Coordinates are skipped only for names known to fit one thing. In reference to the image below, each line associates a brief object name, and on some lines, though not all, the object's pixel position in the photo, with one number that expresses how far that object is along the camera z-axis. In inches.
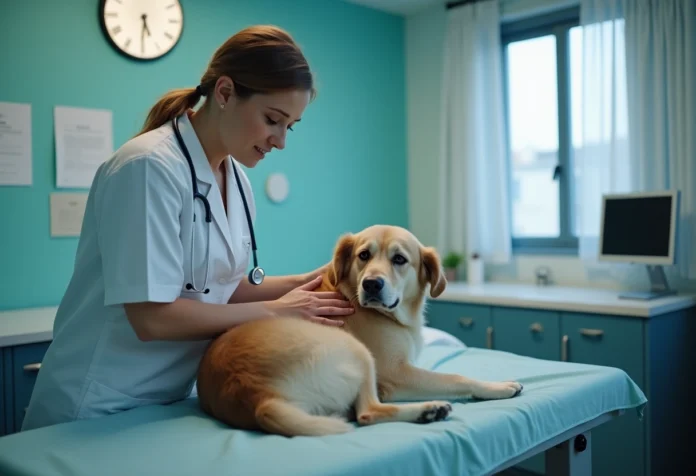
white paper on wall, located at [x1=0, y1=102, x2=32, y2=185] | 99.4
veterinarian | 46.4
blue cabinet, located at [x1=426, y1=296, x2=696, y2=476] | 99.6
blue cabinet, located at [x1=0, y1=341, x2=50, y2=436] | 79.4
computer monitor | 108.4
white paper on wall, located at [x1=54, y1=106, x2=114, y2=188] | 105.6
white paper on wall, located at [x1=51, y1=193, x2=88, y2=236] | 105.6
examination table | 38.1
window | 140.2
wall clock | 110.5
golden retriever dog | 44.9
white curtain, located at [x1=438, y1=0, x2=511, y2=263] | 145.1
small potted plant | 147.9
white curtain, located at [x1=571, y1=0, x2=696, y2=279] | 113.2
